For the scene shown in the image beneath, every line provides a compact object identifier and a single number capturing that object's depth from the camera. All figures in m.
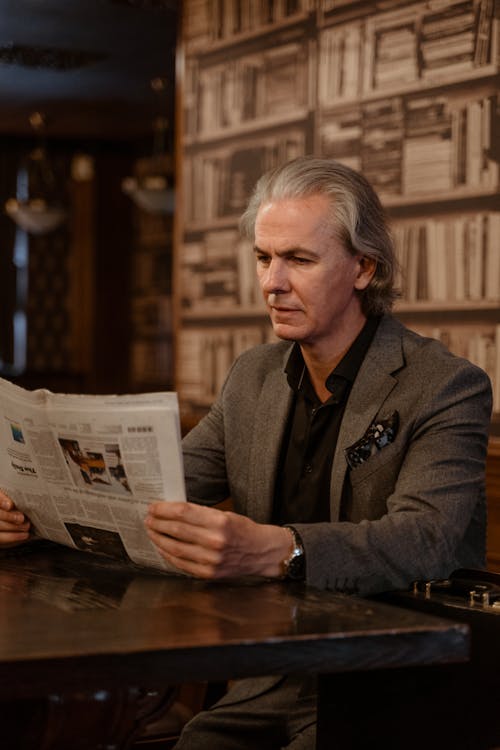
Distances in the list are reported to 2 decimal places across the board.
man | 1.96
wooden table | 1.59
